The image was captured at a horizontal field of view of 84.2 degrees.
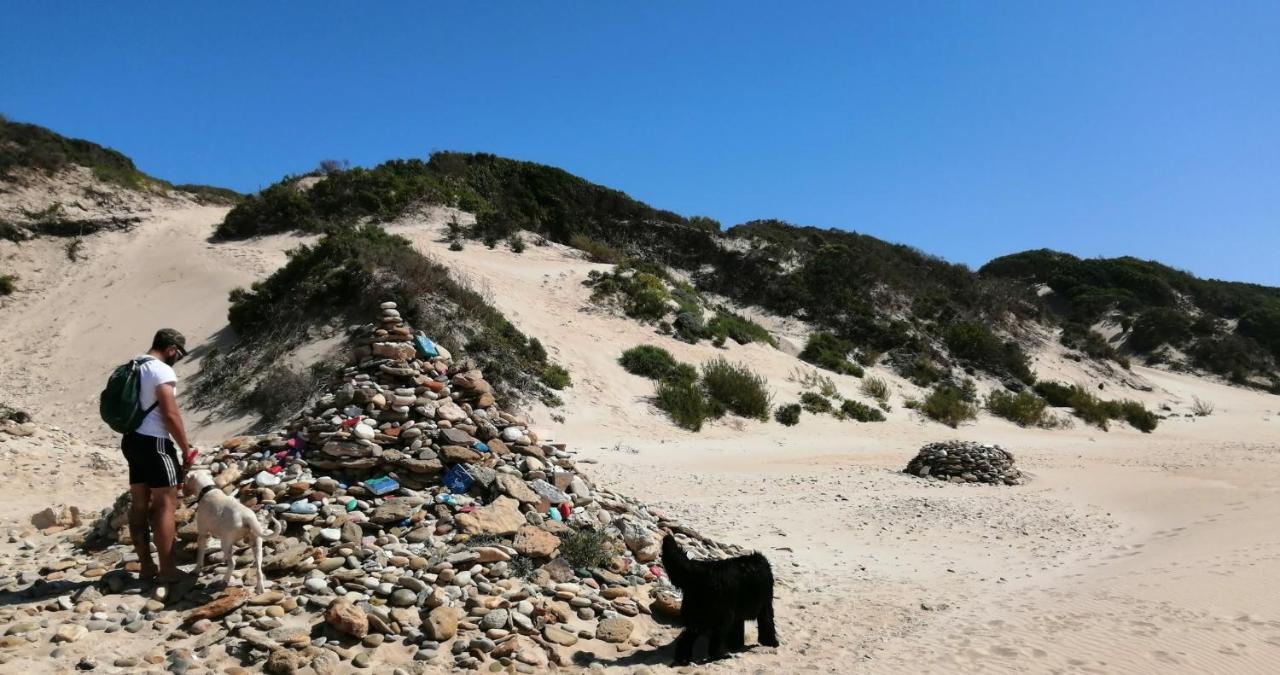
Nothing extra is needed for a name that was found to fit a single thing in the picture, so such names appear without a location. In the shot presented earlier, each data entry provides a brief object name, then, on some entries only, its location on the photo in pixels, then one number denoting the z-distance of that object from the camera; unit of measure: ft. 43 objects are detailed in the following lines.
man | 14.94
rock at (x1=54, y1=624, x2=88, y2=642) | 13.69
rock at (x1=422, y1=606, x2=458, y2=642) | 14.73
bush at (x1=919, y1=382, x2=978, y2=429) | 65.46
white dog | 15.28
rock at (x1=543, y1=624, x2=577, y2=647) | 15.39
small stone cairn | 42.19
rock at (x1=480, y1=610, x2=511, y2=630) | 15.16
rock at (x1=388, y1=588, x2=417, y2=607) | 15.71
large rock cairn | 14.88
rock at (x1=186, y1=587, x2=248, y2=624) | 14.60
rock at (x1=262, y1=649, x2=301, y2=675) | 13.16
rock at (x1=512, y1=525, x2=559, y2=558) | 18.22
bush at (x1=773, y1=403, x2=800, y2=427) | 56.08
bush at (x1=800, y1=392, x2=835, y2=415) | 60.29
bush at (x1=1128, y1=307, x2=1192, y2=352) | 126.41
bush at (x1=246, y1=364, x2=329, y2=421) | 41.98
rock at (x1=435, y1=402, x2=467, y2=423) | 22.54
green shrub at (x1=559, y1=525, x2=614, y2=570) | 18.71
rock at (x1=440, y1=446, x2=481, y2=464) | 21.12
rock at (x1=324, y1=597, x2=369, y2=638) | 14.37
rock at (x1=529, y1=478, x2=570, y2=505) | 21.48
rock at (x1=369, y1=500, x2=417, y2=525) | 18.99
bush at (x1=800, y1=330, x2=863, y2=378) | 77.82
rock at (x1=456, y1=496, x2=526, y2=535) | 18.85
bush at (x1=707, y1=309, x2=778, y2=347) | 73.97
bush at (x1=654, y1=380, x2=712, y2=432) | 51.57
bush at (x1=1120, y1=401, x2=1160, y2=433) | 76.47
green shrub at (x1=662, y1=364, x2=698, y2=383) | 58.34
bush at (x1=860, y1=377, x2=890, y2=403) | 68.23
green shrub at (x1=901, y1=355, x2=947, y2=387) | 81.80
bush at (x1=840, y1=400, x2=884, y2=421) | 61.16
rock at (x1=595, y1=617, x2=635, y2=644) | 15.93
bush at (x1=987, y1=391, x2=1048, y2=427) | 70.85
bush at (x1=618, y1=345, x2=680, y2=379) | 58.95
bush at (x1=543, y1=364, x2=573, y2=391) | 51.42
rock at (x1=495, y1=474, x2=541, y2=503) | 20.75
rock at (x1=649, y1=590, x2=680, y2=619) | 17.39
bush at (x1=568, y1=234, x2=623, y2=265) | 88.42
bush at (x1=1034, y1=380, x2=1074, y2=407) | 81.61
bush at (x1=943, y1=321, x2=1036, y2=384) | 88.94
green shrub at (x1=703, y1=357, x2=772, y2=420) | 55.93
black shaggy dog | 14.99
